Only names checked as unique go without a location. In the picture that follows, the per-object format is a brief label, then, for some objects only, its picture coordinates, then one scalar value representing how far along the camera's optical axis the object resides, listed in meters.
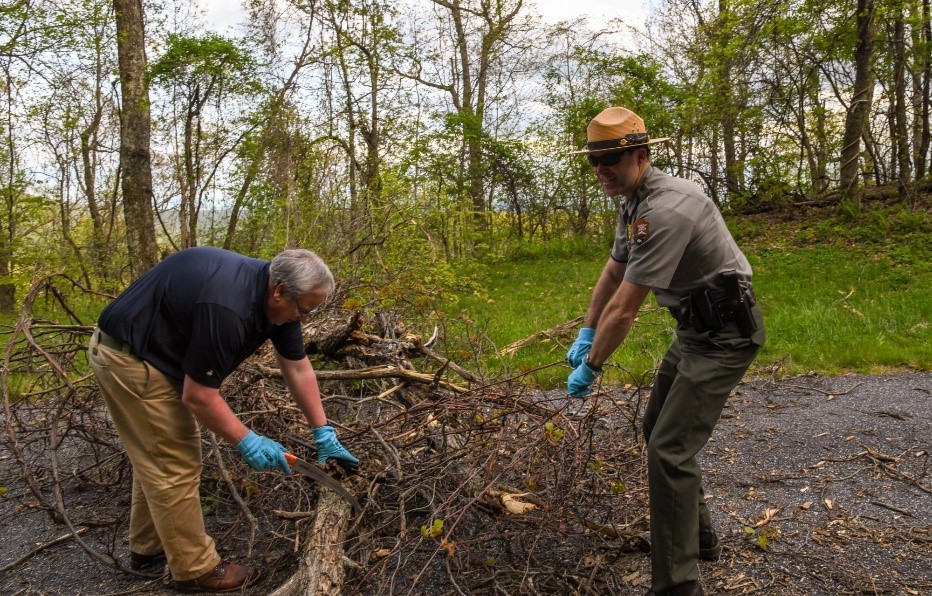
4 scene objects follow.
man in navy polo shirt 2.59
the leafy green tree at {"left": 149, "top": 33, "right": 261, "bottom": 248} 8.10
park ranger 2.49
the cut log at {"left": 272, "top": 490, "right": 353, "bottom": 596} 2.64
